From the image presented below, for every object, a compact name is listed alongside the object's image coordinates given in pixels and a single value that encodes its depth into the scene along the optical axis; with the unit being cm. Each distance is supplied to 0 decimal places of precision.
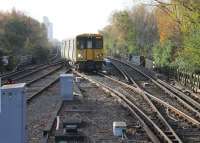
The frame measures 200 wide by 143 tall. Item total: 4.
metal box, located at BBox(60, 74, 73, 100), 2280
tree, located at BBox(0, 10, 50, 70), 5815
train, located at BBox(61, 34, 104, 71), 4100
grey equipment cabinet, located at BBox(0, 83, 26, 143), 891
